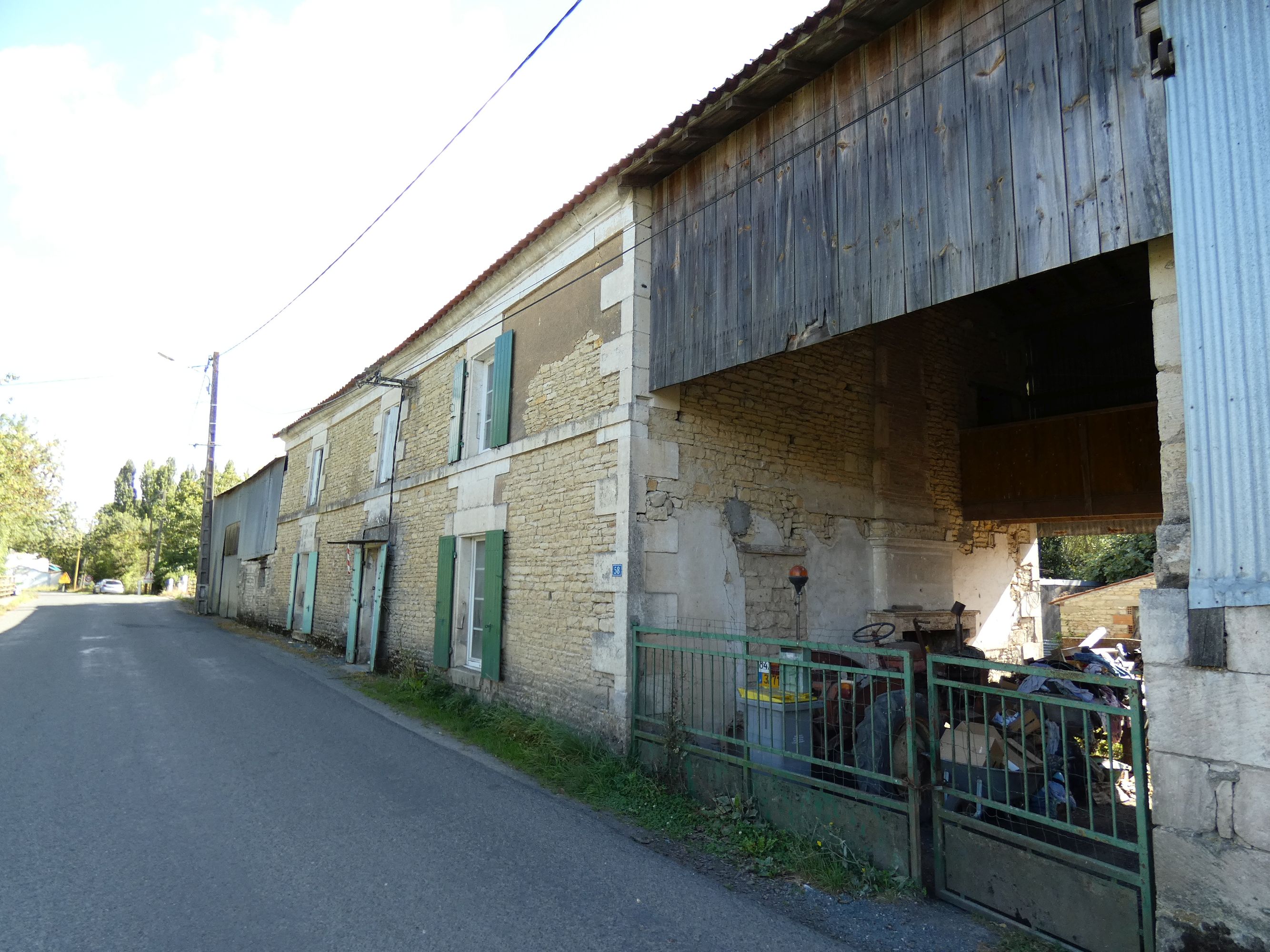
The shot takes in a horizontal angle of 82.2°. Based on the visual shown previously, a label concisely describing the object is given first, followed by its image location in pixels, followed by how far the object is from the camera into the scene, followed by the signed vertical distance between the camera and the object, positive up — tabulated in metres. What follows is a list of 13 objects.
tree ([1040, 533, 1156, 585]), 20.95 +0.62
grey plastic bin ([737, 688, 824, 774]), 4.99 -1.08
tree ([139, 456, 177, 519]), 59.81 +5.91
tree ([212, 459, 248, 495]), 47.66 +5.20
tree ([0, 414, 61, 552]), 22.91 +2.38
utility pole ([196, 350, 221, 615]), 23.58 +1.03
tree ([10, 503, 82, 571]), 43.47 +0.83
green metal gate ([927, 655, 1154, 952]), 3.25 -1.32
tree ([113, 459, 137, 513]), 61.91 +5.65
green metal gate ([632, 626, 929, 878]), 4.22 -1.18
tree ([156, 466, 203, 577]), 41.12 +1.48
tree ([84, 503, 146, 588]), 50.03 +0.37
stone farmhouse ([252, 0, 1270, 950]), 3.23 +1.71
